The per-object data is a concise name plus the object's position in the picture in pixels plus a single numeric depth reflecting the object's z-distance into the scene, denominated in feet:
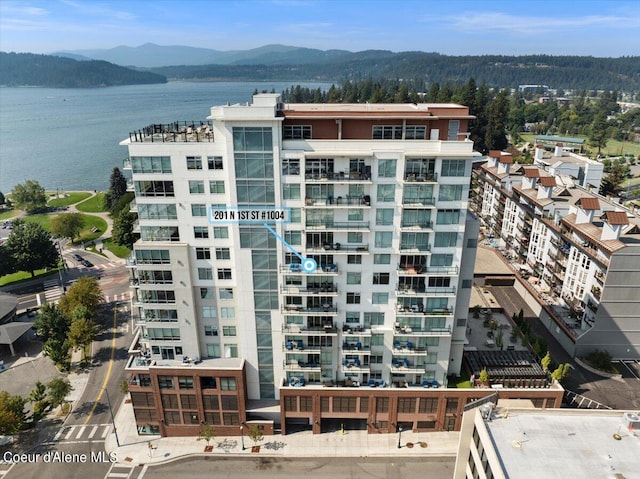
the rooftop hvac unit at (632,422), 106.42
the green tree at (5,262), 277.03
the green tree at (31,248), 280.10
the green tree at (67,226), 346.13
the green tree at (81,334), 202.59
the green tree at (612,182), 365.20
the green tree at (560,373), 162.20
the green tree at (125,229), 321.52
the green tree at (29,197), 428.97
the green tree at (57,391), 168.14
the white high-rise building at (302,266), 136.36
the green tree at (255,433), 153.58
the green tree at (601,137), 651.25
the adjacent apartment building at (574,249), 189.06
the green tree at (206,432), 155.22
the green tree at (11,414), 151.33
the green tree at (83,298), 227.81
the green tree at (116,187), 417.49
